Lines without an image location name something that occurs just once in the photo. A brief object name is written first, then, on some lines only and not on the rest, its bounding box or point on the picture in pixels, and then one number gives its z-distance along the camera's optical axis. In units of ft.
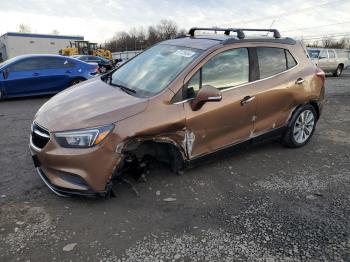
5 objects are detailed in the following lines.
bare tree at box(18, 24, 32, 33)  357.65
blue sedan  32.35
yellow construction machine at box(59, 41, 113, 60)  131.27
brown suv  10.87
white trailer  187.62
